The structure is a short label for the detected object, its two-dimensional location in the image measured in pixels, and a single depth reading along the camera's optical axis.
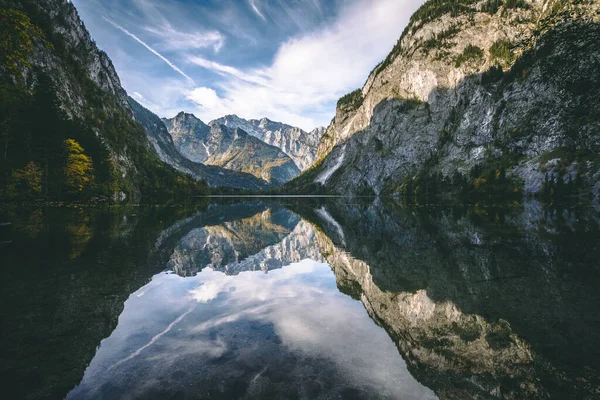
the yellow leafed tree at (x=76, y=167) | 63.44
